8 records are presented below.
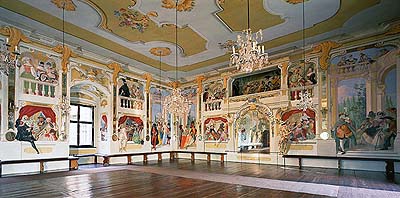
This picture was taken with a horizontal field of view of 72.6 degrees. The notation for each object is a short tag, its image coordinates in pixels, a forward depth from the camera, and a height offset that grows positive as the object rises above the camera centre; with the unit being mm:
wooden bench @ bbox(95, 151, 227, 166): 11039 -2040
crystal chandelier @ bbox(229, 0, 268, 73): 5848 +1167
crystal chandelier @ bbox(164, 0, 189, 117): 9422 +229
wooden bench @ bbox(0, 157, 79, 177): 7842 -1618
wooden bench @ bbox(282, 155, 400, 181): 7828 -1618
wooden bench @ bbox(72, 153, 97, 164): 11221 -1900
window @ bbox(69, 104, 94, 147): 11852 -736
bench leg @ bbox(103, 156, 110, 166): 11016 -2039
